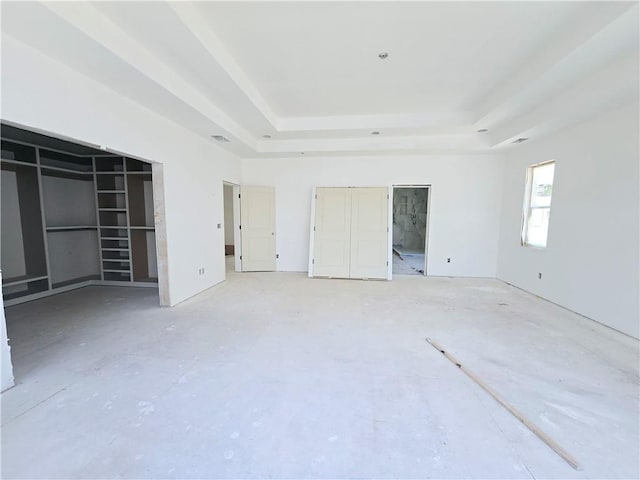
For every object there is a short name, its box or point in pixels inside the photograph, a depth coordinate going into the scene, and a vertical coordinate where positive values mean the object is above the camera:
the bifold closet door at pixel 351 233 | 5.68 -0.42
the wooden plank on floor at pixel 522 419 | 1.50 -1.35
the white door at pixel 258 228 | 5.99 -0.37
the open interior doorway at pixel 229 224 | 8.31 -0.40
